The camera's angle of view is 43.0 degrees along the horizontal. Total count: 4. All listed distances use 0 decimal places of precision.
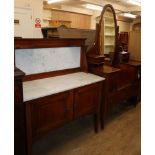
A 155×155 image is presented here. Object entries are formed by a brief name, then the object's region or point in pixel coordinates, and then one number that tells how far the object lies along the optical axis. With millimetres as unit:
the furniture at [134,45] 3679
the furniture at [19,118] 1471
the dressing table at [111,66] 2689
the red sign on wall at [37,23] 4359
